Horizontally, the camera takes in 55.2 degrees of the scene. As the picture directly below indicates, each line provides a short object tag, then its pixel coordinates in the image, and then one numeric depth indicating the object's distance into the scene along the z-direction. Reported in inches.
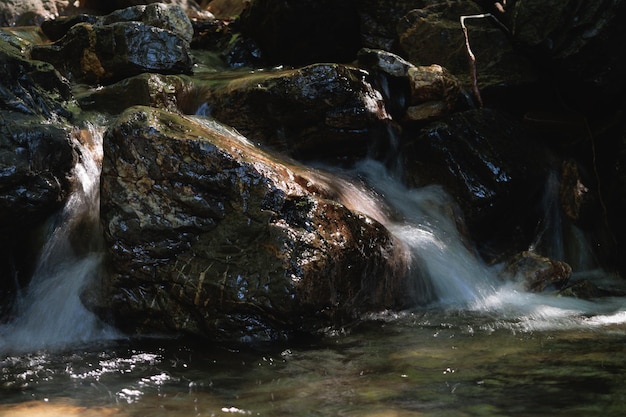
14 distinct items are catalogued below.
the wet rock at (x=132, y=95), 309.6
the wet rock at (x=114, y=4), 559.5
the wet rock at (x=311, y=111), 281.9
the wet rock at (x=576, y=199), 300.4
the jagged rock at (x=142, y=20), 413.4
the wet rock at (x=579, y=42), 280.5
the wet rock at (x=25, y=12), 492.7
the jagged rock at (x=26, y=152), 209.8
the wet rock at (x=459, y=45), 330.3
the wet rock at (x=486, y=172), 280.5
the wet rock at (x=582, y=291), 227.5
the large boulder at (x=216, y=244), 178.4
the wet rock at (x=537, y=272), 239.8
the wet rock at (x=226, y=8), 560.1
